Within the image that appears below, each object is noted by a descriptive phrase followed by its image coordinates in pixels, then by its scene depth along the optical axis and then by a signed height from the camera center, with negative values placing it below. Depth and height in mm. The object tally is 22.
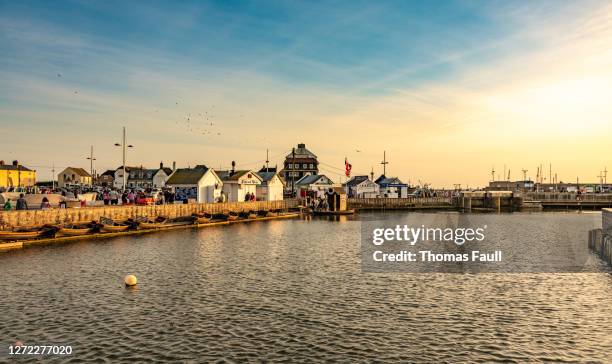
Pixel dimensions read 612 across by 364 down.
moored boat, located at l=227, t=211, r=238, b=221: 80275 -3157
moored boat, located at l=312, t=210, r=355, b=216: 106500 -3400
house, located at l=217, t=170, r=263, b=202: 96250 +2732
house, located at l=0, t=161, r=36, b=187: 139375 +6681
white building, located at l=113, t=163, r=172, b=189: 167250 +7272
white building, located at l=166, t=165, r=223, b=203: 85938 +2291
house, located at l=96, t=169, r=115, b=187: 192338 +7948
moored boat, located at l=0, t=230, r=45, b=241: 45312 -3531
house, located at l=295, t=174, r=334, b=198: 140450 +3766
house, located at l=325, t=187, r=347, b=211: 109375 -745
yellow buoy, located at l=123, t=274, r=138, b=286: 30109 -5121
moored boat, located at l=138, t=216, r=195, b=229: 62050 -3533
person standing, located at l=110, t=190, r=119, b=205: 70062 -336
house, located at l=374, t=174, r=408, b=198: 149750 +2656
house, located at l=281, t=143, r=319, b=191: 188125 +12629
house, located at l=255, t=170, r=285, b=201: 108750 +2085
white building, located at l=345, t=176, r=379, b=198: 145625 +2340
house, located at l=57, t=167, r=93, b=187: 182500 +7946
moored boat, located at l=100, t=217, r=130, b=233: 56025 -3387
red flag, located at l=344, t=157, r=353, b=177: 115250 +7026
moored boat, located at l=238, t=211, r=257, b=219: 85575 -3187
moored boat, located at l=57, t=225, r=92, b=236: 50656 -3469
